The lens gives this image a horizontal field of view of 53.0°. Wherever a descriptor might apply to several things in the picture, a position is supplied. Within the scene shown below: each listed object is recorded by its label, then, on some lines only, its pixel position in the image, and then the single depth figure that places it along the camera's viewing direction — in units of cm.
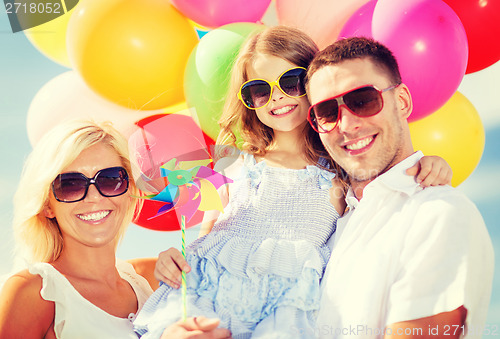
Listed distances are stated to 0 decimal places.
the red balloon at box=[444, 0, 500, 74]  293
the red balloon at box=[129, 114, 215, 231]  302
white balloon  326
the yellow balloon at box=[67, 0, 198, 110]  300
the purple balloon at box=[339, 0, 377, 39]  270
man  192
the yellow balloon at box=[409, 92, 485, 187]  298
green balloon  293
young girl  230
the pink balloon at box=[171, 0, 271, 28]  306
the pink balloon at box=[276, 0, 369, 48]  298
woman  241
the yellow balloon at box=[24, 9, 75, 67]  341
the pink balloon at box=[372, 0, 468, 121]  260
